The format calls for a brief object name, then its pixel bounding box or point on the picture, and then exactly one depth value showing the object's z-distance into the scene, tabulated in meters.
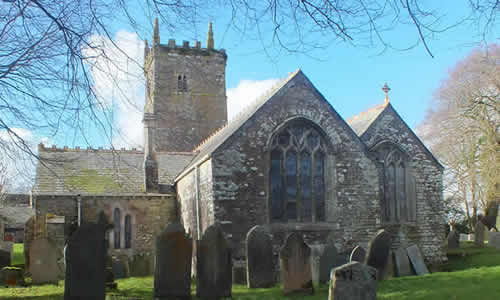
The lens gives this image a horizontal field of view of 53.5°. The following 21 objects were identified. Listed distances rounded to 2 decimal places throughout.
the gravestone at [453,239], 21.15
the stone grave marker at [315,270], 11.27
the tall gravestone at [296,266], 9.59
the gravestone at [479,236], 21.39
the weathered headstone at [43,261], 12.12
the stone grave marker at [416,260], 13.79
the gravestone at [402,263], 13.70
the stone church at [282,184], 14.31
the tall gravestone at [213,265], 9.19
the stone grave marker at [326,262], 11.19
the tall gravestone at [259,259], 10.62
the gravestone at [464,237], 28.02
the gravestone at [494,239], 20.47
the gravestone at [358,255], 11.33
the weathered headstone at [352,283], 6.11
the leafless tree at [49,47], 4.60
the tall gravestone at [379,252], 11.81
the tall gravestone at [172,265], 8.72
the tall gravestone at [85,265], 8.09
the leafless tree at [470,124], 24.02
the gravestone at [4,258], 13.76
